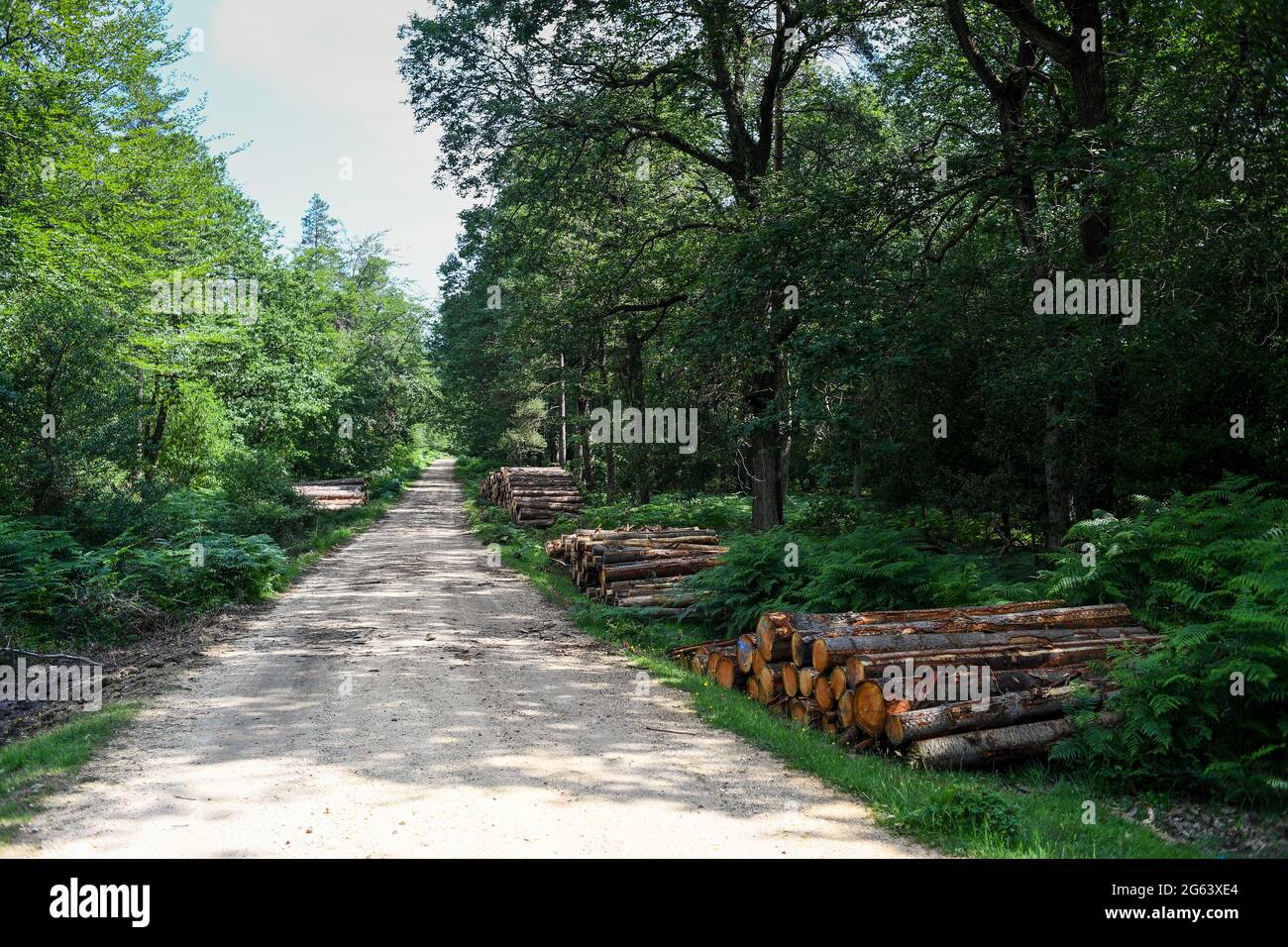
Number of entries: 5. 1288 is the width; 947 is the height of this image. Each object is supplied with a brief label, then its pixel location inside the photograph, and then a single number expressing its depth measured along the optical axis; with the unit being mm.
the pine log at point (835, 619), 7879
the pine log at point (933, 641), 7168
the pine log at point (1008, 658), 6719
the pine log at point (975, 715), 6191
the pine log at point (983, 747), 6078
